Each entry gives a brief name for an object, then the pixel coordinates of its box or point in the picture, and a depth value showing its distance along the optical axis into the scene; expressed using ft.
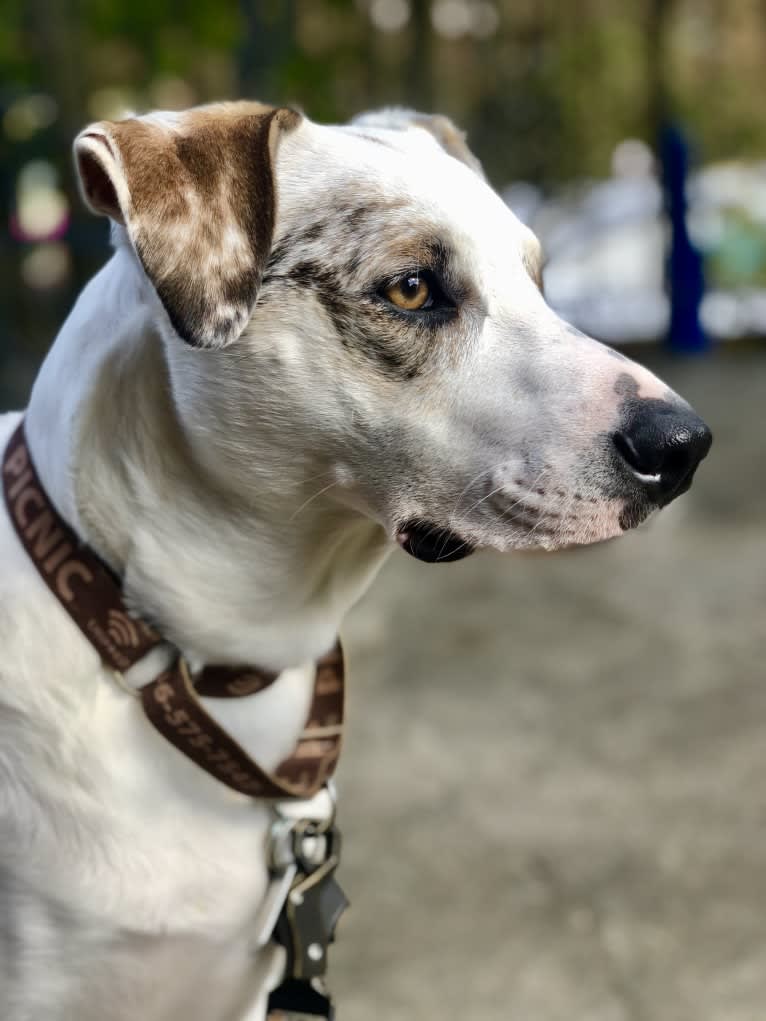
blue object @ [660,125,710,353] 9.47
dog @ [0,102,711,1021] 1.30
